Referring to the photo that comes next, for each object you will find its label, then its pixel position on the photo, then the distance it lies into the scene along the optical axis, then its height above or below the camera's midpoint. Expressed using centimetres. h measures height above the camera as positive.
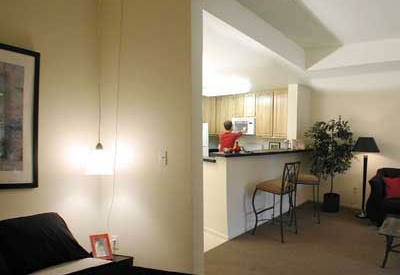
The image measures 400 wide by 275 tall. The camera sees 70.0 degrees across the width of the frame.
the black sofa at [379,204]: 394 -91
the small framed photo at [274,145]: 607 -16
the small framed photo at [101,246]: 230 -92
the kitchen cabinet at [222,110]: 677 +64
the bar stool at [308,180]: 420 -62
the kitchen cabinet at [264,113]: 589 +51
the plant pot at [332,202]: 493 -110
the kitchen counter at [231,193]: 363 -74
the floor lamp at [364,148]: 462 -15
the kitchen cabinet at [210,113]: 714 +60
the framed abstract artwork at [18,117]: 212 +13
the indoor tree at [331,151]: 481 -22
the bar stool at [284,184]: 357 -61
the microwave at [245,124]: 618 +29
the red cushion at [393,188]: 415 -71
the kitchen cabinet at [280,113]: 562 +49
